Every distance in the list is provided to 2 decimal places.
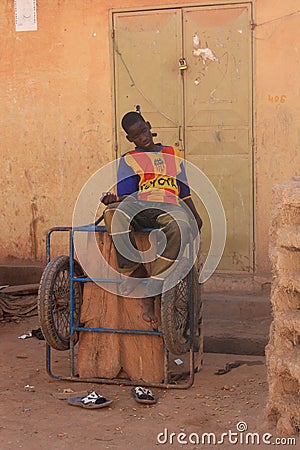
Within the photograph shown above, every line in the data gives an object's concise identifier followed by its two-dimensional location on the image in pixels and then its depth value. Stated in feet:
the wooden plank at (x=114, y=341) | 16.69
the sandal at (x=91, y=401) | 15.19
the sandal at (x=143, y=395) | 15.43
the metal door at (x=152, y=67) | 22.66
